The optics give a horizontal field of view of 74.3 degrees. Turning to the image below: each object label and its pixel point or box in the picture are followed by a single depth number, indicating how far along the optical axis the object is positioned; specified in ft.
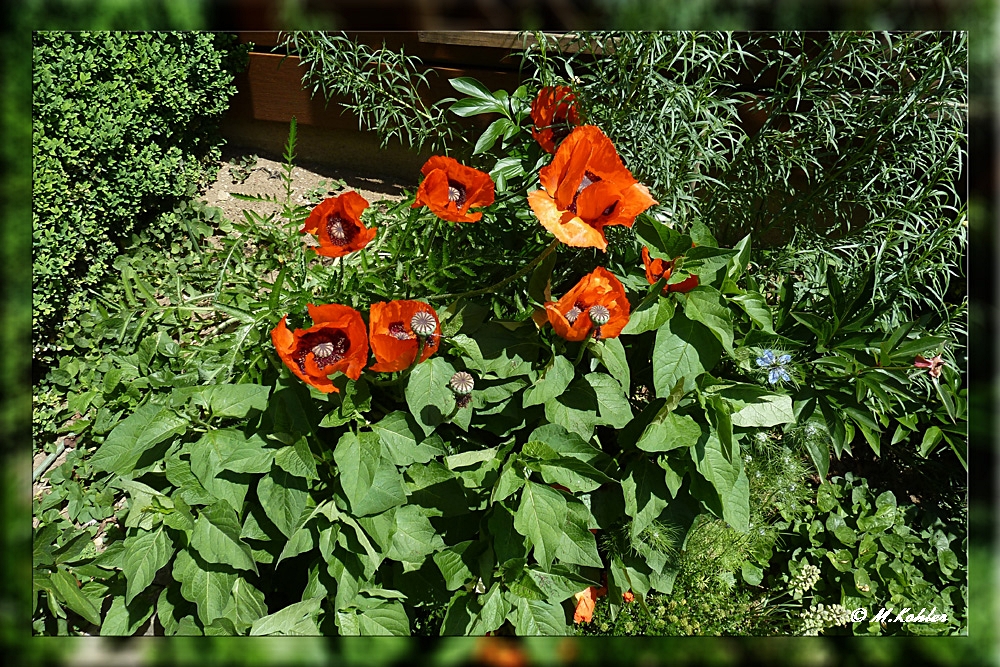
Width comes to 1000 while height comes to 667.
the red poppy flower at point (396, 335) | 4.54
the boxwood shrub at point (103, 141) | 7.59
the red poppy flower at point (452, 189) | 4.79
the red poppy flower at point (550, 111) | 5.66
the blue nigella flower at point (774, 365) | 5.41
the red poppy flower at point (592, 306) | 4.74
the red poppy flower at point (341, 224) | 5.22
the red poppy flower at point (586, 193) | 4.29
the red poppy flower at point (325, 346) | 4.41
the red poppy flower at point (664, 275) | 5.24
